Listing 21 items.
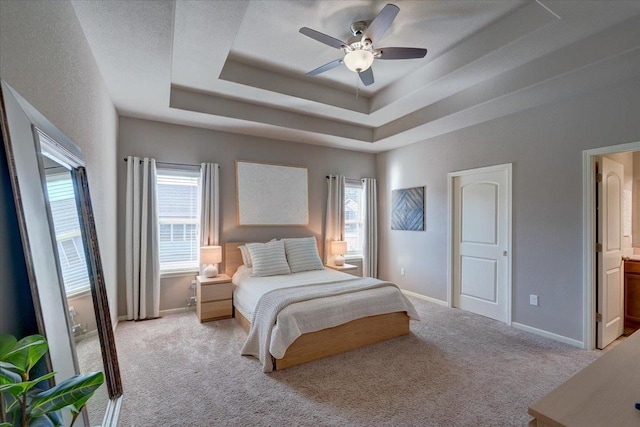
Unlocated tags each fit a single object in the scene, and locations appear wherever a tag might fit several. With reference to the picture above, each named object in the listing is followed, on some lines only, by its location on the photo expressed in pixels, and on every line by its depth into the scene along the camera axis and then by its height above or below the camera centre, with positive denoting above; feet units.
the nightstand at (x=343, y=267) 15.44 -3.11
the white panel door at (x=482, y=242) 12.34 -1.62
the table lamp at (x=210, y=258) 12.57 -1.99
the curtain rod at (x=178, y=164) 12.82 +2.15
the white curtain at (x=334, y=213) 16.63 -0.24
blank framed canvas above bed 14.39 +0.83
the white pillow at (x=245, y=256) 13.38 -2.08
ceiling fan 7.43 +4.35
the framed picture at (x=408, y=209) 15.79 -0.09
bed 8.46 -3.47
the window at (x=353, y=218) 17.90 -0.59
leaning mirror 3.42 -0.53
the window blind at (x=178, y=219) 12.97 -0.32
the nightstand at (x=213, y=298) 12.01 -3.61
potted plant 2.27 -1.45
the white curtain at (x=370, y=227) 17.93 -1.19
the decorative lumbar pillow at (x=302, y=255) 13.57 -2.15
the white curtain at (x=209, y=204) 13.30 +0.34
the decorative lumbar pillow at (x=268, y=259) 12.58 -2.15
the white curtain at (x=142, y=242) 11.96 -1.19
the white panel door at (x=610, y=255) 9.81 -1.78
